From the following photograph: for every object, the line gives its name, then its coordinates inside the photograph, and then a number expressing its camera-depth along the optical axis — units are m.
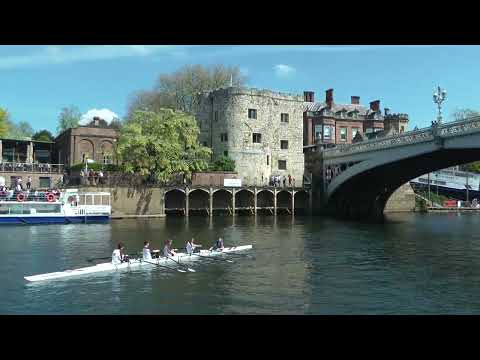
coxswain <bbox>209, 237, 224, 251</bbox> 31.86
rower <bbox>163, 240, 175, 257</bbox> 28.55
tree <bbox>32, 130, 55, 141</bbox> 103.89
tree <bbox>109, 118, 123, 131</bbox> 89.32
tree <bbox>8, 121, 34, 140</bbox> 112.88
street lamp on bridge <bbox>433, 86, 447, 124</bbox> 44.84
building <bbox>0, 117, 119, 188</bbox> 69.50
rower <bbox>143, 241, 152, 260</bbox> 27.42
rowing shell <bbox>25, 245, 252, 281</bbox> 23.33
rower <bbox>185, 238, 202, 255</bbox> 29.72
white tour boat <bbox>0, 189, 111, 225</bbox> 51.50
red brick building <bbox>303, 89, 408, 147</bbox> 90.62
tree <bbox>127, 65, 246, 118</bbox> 83.62
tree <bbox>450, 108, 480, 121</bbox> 115.90
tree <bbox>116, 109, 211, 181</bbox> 62.94
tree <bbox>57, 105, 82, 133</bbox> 121.56
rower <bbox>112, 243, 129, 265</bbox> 26.04
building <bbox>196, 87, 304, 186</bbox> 73.38
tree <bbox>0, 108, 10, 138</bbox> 86.12
